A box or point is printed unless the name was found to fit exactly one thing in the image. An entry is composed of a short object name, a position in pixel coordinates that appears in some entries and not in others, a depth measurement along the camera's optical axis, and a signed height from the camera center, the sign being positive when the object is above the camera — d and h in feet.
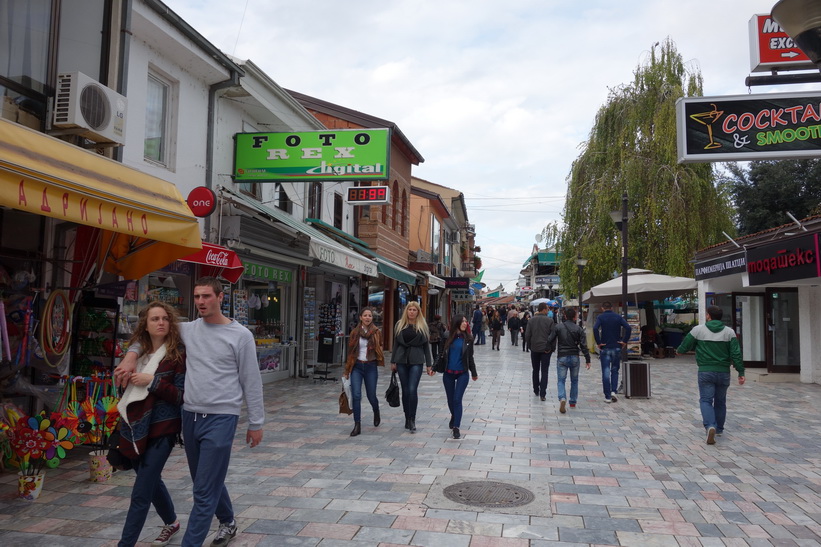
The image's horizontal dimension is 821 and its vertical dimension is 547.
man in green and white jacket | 25.18 -1.73
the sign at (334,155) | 34.58 +8.78
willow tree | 69.72 +14.95
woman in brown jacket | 26.32 -1.78
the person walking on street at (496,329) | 85.53 -1.69
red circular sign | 29.09 +5.17
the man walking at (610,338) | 36.50 -1.19
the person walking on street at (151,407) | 12.32 -1.88
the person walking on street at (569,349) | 33.40 -1.68
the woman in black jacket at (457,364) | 25.91 -1.98
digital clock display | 52.73 +10.14
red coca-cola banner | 27.70 +2.41
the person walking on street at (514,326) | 95.76 -1.39
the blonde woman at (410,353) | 26.43 -1.57
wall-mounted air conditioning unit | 20.49 +6.79
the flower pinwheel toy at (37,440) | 16.94 -3.54
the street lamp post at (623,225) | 40.98 +6.18
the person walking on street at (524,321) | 88.94 -0.66
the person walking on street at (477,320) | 85.10 -0.50
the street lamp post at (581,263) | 72.06 +6.29
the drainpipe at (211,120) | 34.24 +10.57
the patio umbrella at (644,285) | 54.44 +2.98
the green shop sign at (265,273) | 38.68 +2.68
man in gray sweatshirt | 12.11 -1.53
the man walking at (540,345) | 35.63 -1.55
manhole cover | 17.08 -5.00
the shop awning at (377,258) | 51.47 +5.12
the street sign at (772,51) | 18.44 +7.94
